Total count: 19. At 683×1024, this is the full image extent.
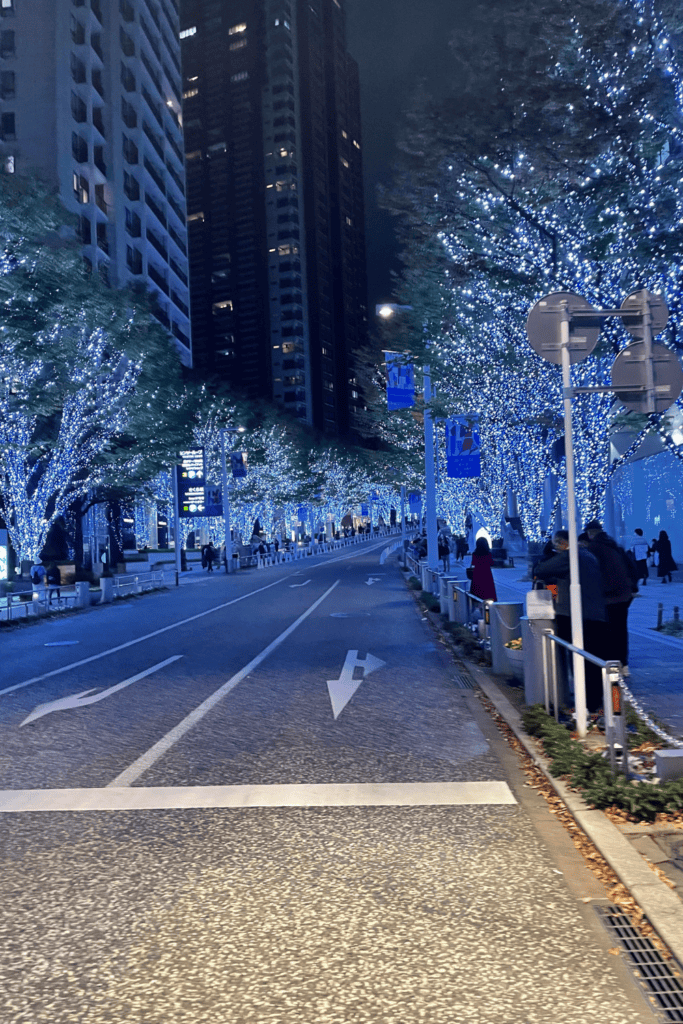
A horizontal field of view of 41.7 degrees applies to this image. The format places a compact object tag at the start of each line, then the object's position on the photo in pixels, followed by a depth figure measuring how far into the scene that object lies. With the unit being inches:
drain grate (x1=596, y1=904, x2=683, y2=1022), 130.0
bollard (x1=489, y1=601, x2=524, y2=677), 410.0
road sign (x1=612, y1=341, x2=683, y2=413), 291.7
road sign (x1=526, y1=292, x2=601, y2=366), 303.1
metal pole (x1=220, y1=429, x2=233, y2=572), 1851.4
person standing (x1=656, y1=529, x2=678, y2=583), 970.7
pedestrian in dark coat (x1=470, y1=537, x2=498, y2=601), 568.1
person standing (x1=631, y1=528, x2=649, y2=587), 1226.6
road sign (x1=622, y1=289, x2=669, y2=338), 292.0
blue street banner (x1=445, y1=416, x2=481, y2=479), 1138.0
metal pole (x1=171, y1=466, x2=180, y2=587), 1584.6
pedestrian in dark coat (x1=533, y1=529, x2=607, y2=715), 310.3
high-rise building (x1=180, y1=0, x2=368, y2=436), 6097.4
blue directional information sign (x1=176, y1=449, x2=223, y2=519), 1589.6
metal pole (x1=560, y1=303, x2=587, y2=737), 280.2
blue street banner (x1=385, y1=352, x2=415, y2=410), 916.6
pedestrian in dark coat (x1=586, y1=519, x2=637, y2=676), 348.2
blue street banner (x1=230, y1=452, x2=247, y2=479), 1820.9
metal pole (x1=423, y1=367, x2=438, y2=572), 1029.8
